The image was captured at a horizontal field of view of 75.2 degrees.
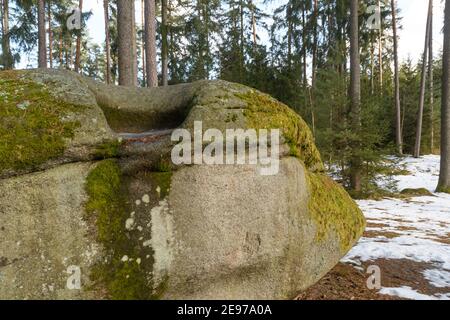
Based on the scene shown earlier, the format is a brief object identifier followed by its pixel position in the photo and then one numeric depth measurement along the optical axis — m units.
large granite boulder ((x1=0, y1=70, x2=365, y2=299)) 2.50
